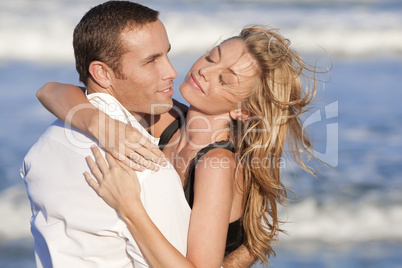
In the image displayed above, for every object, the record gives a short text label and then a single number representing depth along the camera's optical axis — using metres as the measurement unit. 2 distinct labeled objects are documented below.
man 4.59
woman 6.10
